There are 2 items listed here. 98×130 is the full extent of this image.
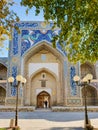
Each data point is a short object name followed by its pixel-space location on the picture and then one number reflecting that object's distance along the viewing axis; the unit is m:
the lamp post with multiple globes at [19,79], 7.88
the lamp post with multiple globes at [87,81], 6.33
